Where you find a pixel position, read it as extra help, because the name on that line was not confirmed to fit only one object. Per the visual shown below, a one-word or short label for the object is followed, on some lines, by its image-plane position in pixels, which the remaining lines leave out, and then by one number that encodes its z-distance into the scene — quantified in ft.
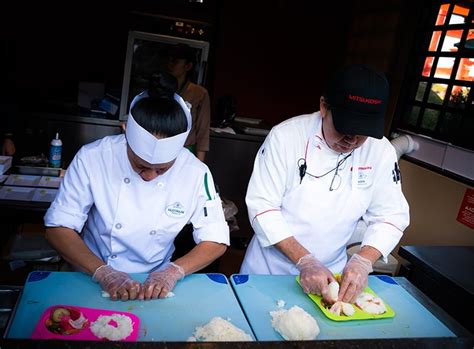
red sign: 10.34
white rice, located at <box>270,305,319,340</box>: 4.26
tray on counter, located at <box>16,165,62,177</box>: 9.75
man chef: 5.98
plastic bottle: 10.14
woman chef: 4.94
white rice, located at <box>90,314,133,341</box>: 3.95
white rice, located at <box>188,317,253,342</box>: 4.01
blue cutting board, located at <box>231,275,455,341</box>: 4.58
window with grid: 11.09
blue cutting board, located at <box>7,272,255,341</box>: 4.15
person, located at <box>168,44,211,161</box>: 12.55
